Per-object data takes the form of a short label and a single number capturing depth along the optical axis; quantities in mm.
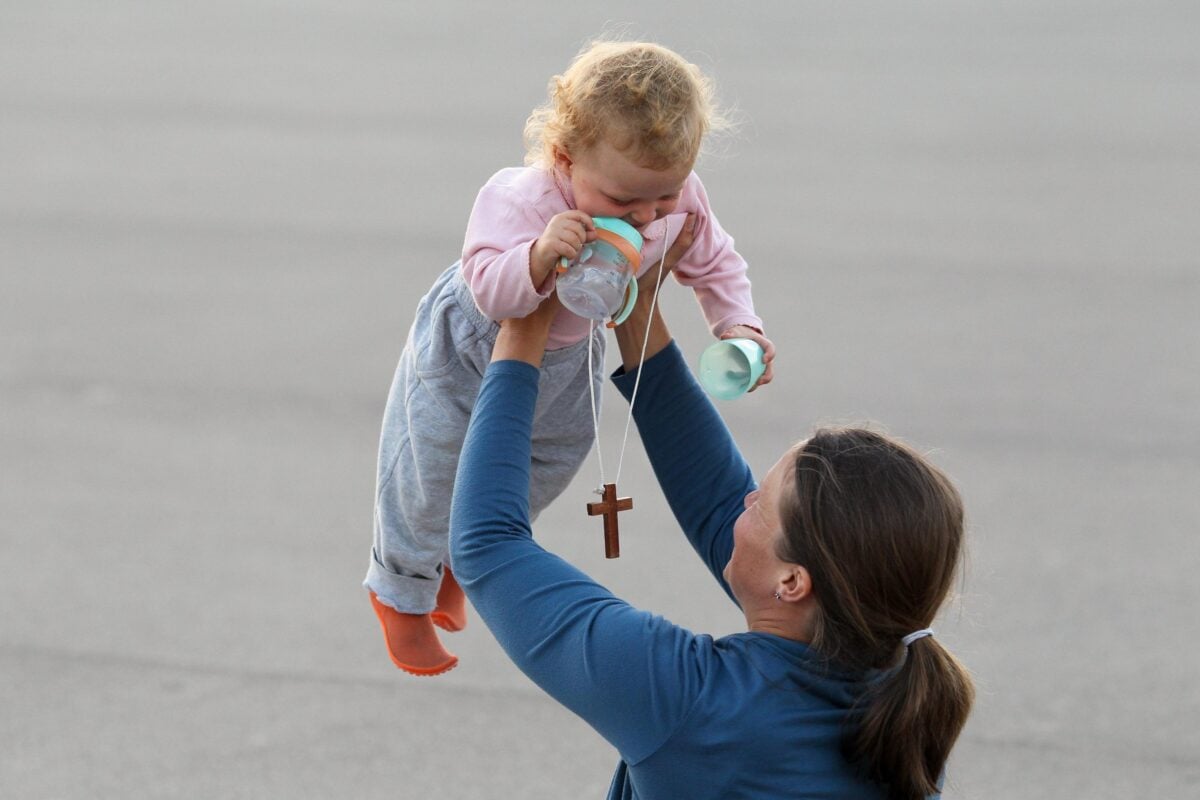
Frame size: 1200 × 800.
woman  4020
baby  4105
